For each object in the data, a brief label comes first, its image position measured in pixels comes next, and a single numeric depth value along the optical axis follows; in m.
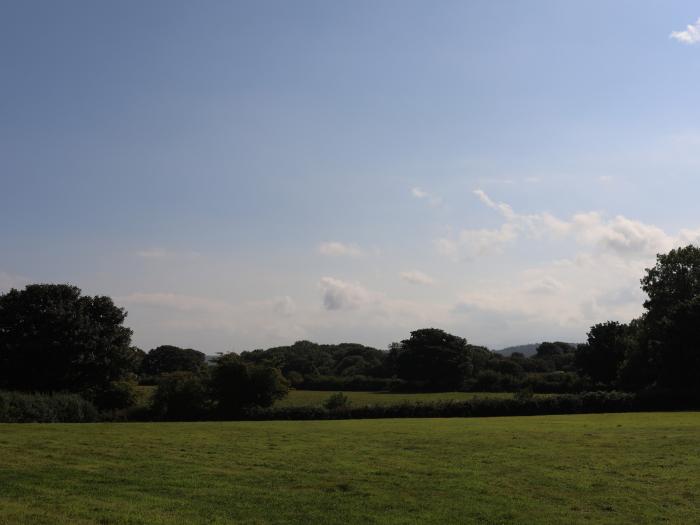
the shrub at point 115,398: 60.69
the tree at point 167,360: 132.75
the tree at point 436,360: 118.75
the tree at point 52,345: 59.25
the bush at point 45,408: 46.25
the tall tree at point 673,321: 68.75
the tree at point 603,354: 98.71
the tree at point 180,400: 58.59
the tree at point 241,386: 60.66
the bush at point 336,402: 60.71
